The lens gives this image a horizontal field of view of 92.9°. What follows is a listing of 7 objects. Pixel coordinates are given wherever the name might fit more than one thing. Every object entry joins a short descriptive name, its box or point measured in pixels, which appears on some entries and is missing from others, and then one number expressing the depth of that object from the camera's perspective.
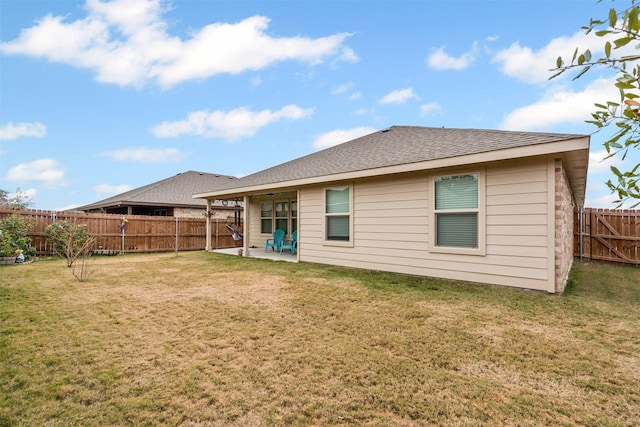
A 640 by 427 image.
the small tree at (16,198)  21.03
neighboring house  15.50
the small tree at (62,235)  10.47
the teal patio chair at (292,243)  10.57
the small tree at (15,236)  8.98
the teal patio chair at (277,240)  11.72
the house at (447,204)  5.07
